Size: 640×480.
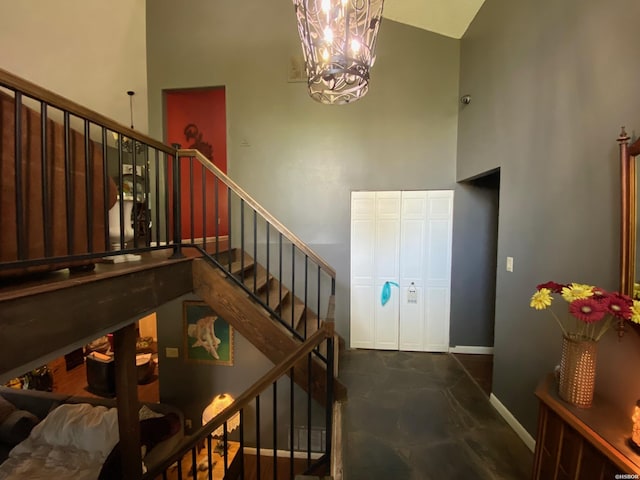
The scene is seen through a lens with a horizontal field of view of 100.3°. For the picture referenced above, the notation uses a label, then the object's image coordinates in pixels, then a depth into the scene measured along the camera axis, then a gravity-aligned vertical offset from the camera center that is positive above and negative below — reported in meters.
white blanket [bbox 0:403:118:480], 2.68 -2.44
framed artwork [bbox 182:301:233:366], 3.60 -1.49
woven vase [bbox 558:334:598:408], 1.19 -0.64
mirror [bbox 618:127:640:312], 1.19 +0.07
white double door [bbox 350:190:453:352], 3.29 -0.51
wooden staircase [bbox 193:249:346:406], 2.15 -0.75
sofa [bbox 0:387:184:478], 3.05 -2.38
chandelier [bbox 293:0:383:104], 1.37 +1.01
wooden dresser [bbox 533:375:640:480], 0.97 -0.85
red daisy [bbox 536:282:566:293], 1.31 -0.29
